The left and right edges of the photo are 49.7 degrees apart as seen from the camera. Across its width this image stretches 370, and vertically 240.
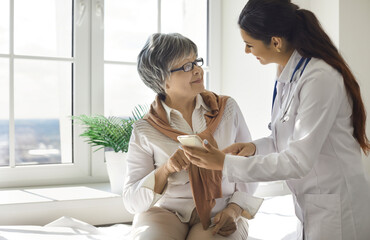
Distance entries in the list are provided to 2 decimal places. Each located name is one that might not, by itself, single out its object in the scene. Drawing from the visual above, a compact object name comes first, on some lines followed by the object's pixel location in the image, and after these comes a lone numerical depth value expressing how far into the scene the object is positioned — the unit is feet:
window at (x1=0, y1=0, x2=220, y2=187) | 7.72
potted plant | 7.32
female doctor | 4.06
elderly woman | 5.04
